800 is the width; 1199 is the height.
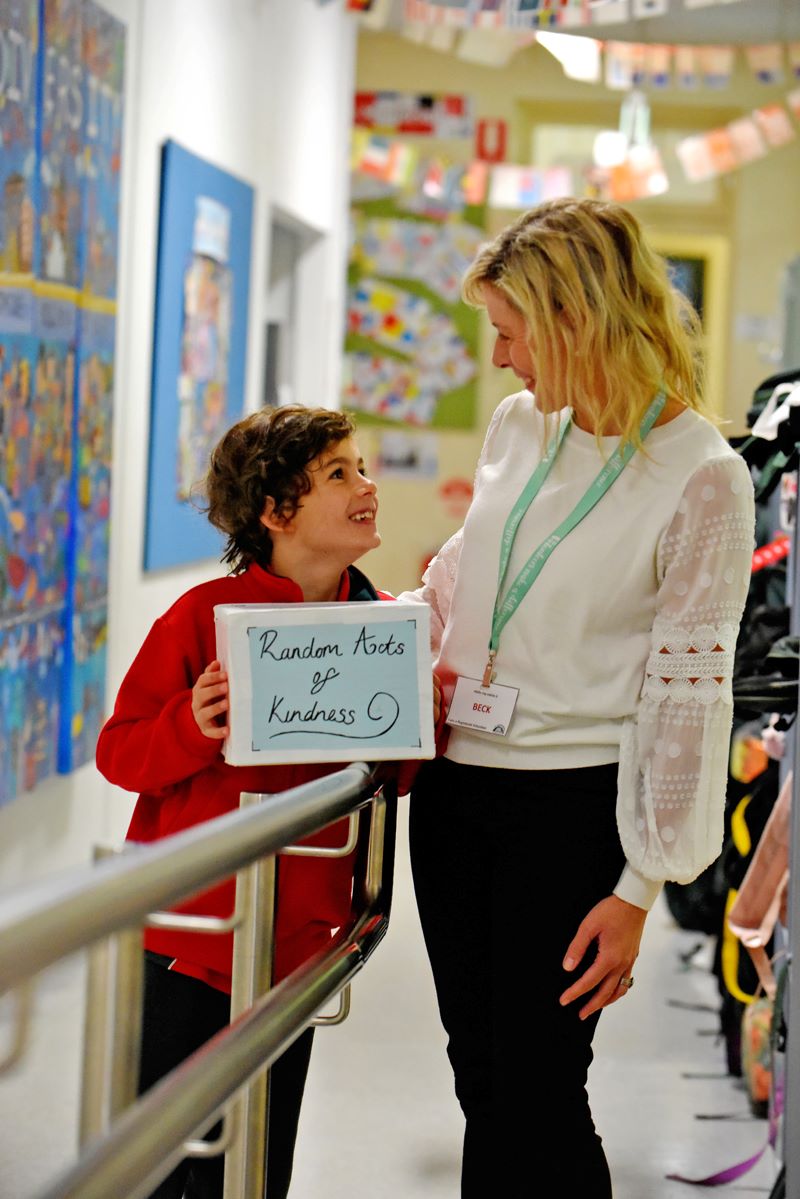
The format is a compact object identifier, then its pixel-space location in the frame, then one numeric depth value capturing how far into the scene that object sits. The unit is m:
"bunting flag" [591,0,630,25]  5.56
